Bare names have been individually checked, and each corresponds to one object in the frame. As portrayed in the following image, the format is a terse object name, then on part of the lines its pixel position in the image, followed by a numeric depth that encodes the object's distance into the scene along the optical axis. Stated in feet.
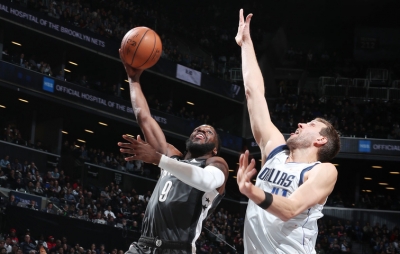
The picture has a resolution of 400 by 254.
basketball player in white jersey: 14.05
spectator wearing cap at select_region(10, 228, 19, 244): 59.28
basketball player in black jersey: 21.17
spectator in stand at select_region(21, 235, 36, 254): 58.98
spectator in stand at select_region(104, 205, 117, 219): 77.06
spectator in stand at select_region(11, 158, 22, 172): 78.02
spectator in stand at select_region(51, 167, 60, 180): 83.66
